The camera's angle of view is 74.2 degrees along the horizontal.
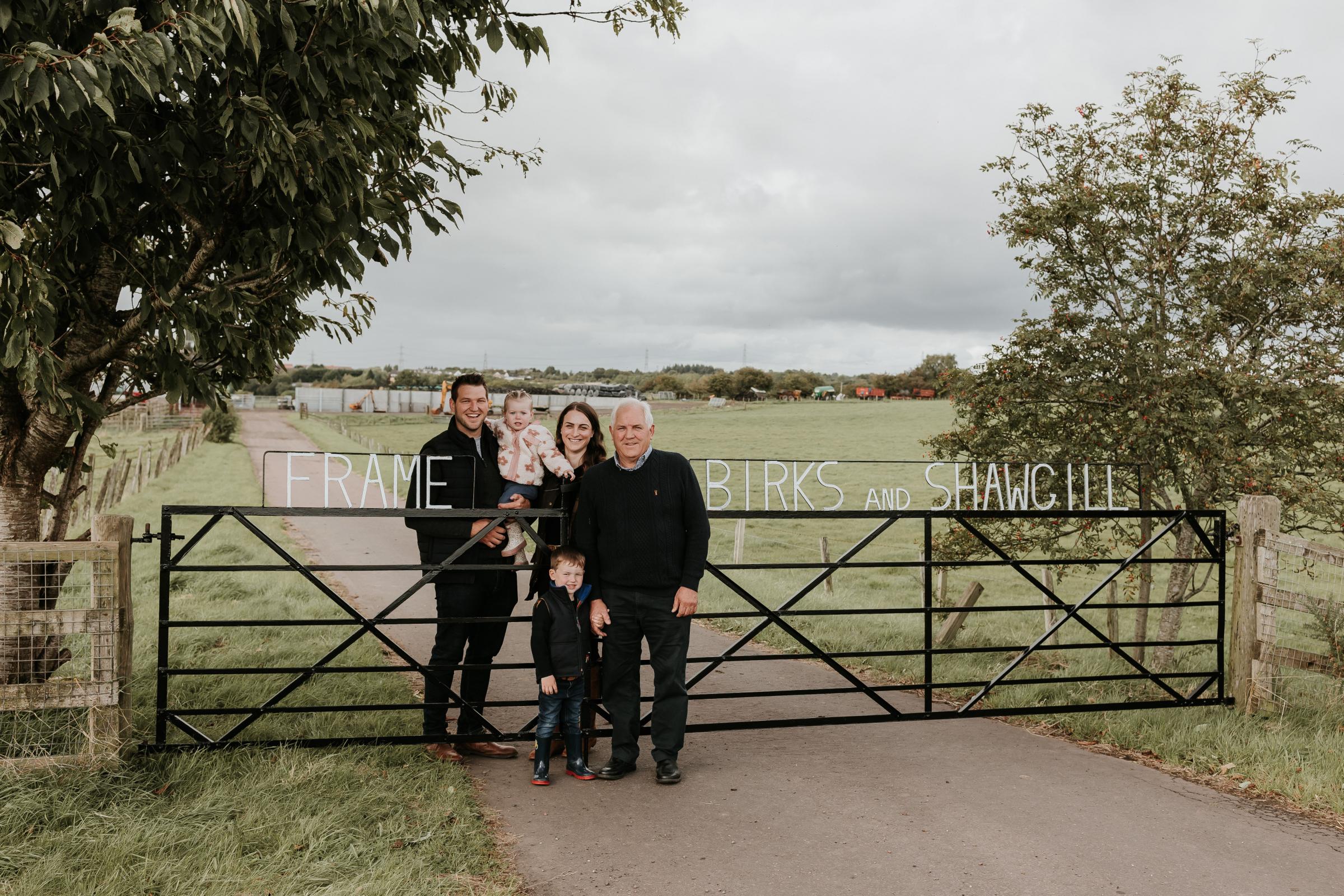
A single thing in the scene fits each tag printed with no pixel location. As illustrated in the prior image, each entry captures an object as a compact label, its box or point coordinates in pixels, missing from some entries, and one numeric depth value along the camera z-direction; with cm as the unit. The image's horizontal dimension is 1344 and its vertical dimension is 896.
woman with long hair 545
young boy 497
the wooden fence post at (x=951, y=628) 944
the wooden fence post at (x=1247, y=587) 635
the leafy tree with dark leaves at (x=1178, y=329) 864
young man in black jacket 541
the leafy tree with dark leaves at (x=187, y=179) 346
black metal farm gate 505
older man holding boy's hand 508
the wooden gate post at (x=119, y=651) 479
